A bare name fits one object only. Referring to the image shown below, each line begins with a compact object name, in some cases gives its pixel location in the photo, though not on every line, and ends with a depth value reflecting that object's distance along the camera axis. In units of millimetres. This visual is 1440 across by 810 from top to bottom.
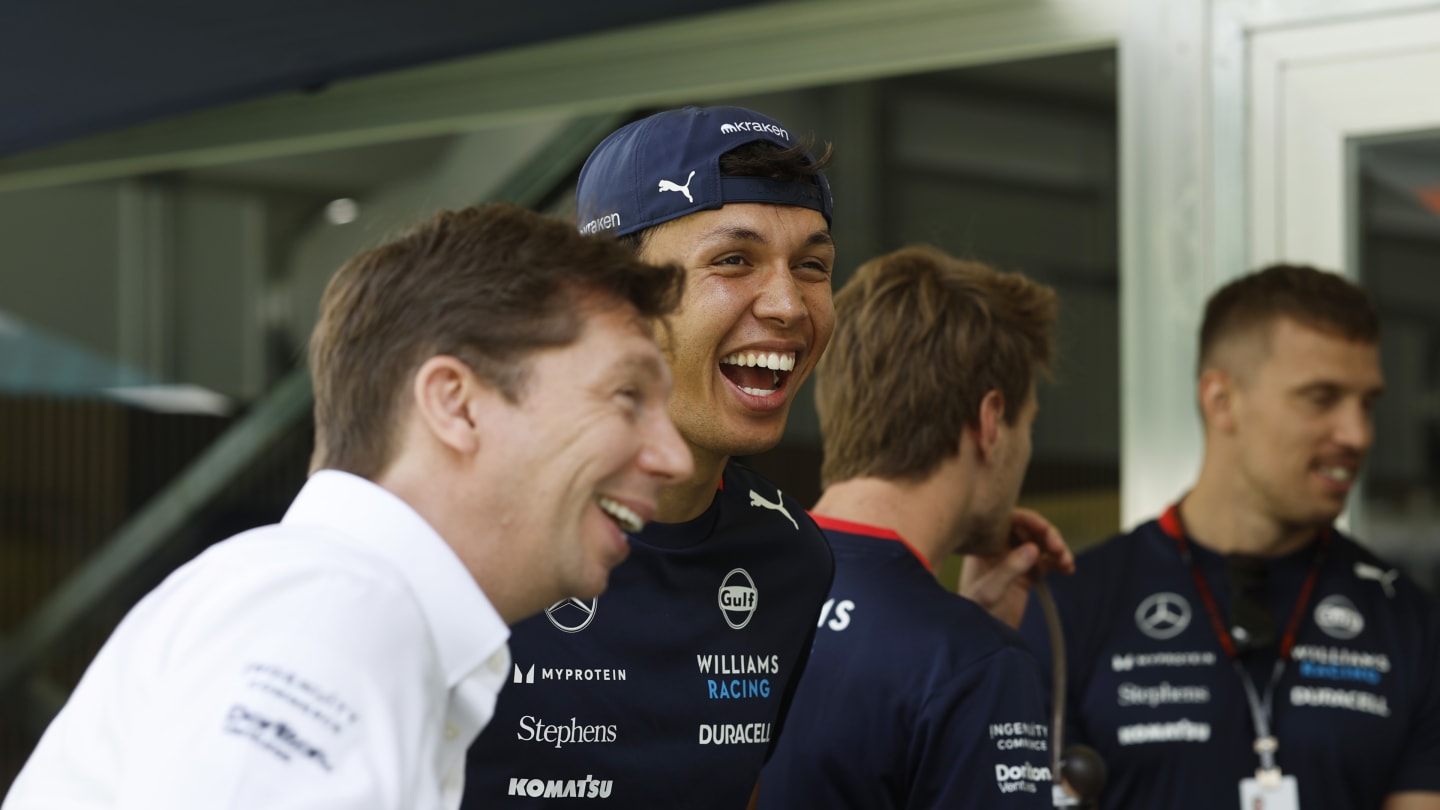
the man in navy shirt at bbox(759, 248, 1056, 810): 4525
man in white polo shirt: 3895
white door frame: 5641
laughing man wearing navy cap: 4389
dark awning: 5559
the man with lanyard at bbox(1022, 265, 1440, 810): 5176
